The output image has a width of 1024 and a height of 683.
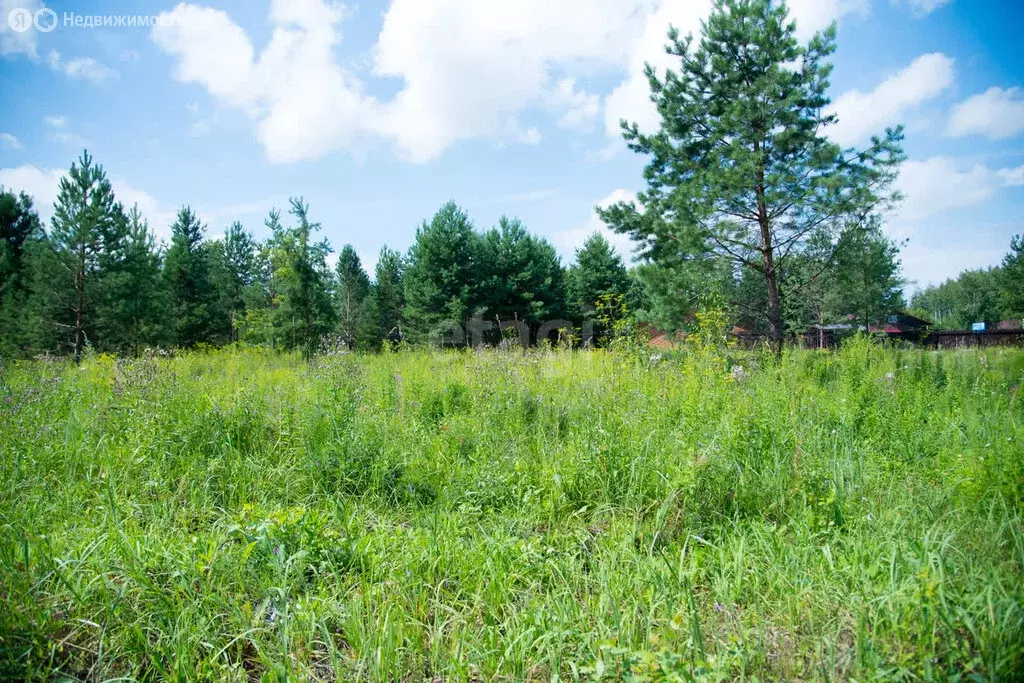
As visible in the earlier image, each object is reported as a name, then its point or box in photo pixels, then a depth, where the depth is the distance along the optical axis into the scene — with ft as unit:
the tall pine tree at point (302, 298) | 50.96
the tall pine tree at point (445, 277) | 78.02
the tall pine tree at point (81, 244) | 44.09
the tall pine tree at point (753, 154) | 31.50
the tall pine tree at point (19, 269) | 45.55
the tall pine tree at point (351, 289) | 89.56
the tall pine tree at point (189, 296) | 75.25
